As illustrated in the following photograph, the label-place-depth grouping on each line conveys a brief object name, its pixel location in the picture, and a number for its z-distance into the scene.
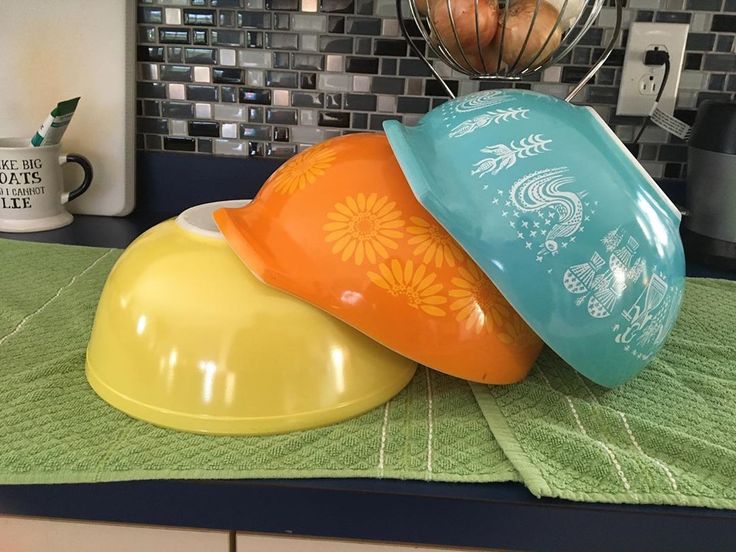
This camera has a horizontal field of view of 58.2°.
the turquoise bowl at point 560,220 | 0.48
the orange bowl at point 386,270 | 0.50
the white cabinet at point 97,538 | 0.49
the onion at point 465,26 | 0.72
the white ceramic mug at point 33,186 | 0.93
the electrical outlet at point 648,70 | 0.95
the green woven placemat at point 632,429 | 0.47
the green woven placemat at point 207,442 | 0.47
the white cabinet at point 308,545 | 0.48
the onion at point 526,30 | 0.71
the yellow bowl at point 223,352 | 0.49
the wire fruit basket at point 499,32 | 0.71
